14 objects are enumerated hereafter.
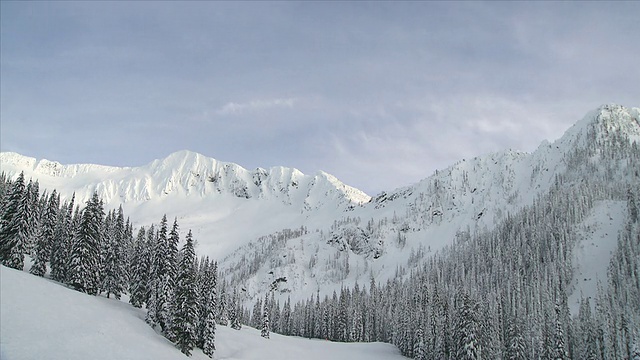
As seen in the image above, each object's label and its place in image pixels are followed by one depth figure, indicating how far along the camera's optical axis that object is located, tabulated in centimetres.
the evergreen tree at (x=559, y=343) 8262
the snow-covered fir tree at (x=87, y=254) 6806
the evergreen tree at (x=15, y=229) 6719
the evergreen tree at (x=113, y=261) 7581
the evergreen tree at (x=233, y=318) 12281
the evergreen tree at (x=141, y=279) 7544
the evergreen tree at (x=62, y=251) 7719
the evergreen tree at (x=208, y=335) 7156
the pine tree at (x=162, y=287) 6681
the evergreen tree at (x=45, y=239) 7575
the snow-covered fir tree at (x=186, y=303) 6400
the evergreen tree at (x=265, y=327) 11445
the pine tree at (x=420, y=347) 10331
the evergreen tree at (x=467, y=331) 7988
